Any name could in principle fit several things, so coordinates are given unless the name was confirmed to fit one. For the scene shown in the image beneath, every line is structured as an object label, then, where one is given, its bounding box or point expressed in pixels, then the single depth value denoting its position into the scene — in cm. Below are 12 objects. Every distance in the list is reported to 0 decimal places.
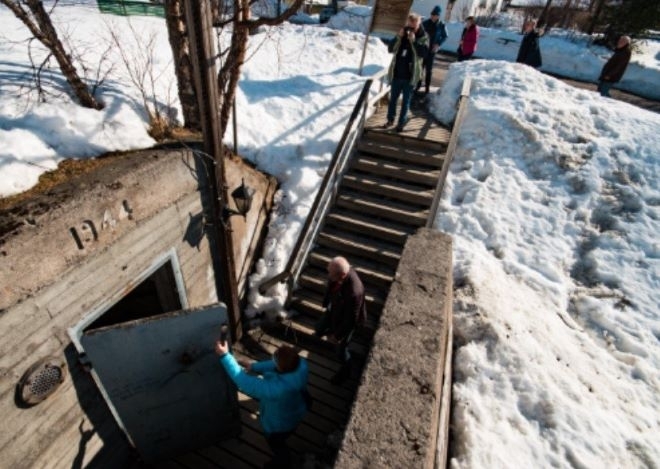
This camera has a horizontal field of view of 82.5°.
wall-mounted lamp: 497
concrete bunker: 311
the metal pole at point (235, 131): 589
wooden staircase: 647
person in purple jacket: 1126
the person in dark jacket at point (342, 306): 452
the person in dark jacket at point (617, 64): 1012
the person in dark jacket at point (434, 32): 948
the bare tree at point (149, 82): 527
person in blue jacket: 365
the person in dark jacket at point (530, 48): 1170
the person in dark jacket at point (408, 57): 707
